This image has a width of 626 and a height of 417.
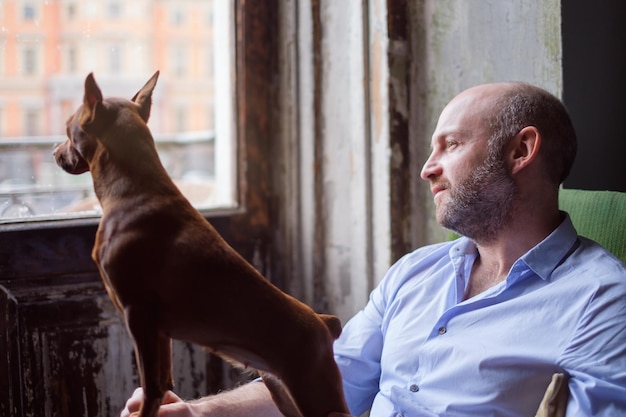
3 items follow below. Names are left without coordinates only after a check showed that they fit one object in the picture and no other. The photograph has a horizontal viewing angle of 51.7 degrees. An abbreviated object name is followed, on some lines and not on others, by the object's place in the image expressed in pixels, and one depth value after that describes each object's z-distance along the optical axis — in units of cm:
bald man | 105
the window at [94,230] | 169
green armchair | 125
